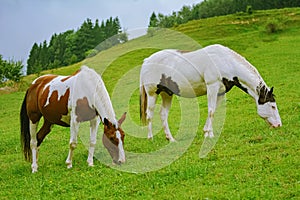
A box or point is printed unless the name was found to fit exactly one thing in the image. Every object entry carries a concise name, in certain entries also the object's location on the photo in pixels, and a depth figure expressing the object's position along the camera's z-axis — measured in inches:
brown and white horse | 365.7
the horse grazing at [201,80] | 445.4
